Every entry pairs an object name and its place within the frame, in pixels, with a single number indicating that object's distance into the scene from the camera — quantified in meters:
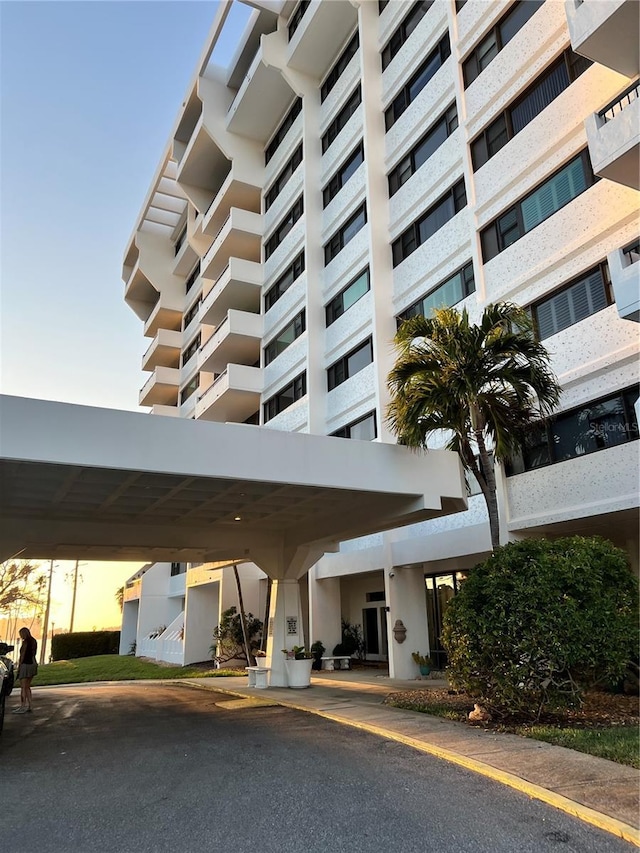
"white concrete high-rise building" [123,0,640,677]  13.93
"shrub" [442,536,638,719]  9.26
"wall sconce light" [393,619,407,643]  19.33
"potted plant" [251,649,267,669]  18.62
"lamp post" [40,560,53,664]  44.97
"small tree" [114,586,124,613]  57.61
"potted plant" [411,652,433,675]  19.11
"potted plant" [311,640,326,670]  23.20
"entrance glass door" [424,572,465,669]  20.06
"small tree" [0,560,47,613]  37.06
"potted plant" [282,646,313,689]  17.05
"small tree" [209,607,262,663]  26.58
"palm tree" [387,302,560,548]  12.12
